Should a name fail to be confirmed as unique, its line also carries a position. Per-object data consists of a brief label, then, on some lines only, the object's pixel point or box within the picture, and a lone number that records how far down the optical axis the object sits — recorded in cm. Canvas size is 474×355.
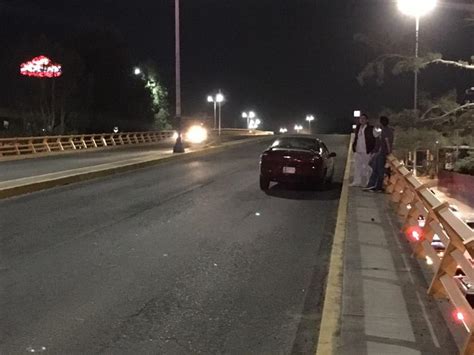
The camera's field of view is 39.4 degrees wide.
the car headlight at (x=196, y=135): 5472
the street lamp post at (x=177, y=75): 3378
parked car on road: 1695
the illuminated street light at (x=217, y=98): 7452
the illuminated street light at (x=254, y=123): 13559
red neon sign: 6081
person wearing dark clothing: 1542
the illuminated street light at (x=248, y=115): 12288
